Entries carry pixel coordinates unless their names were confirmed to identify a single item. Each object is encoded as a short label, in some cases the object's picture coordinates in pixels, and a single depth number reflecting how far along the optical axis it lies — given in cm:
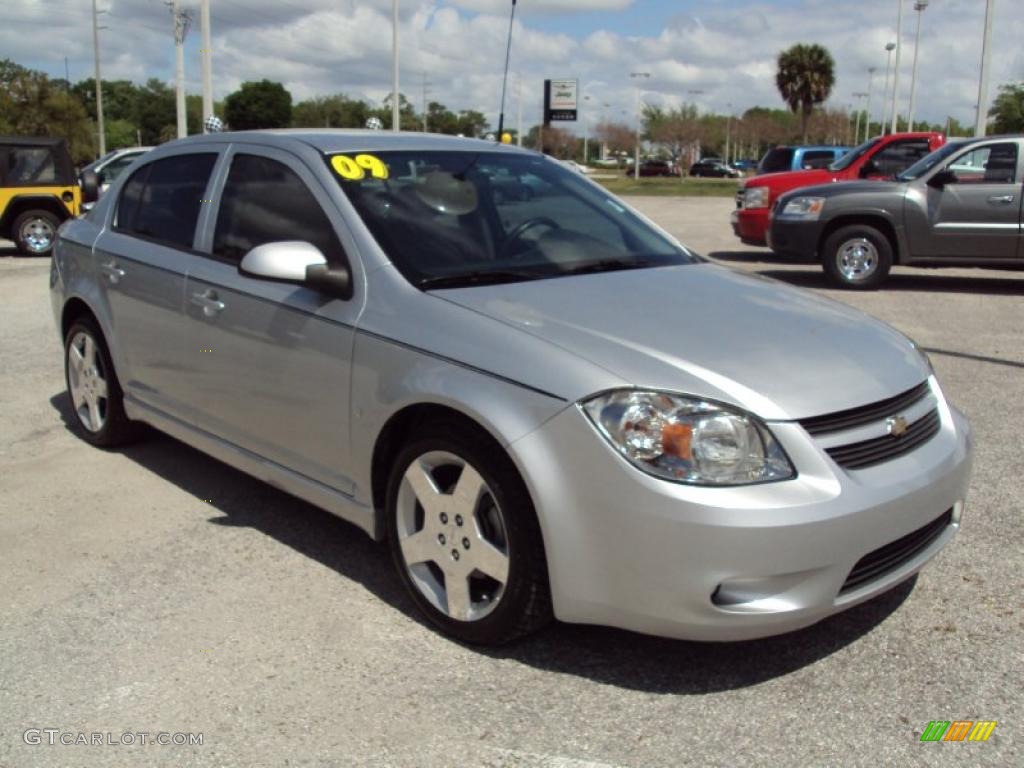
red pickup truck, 1498
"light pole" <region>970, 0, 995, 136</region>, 2584
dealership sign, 6278
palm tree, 6450
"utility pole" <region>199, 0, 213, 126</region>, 2777
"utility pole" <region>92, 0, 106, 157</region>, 6075
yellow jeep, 1645
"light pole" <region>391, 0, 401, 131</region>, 3500
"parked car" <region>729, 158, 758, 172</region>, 8372
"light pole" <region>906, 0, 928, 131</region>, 4469
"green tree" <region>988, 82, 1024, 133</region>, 6462
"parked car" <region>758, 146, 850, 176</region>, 2053
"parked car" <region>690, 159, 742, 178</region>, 8036
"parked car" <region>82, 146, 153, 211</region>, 1957
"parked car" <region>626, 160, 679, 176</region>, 8481
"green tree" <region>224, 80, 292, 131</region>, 7356
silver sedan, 294
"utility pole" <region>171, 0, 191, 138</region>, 2870
